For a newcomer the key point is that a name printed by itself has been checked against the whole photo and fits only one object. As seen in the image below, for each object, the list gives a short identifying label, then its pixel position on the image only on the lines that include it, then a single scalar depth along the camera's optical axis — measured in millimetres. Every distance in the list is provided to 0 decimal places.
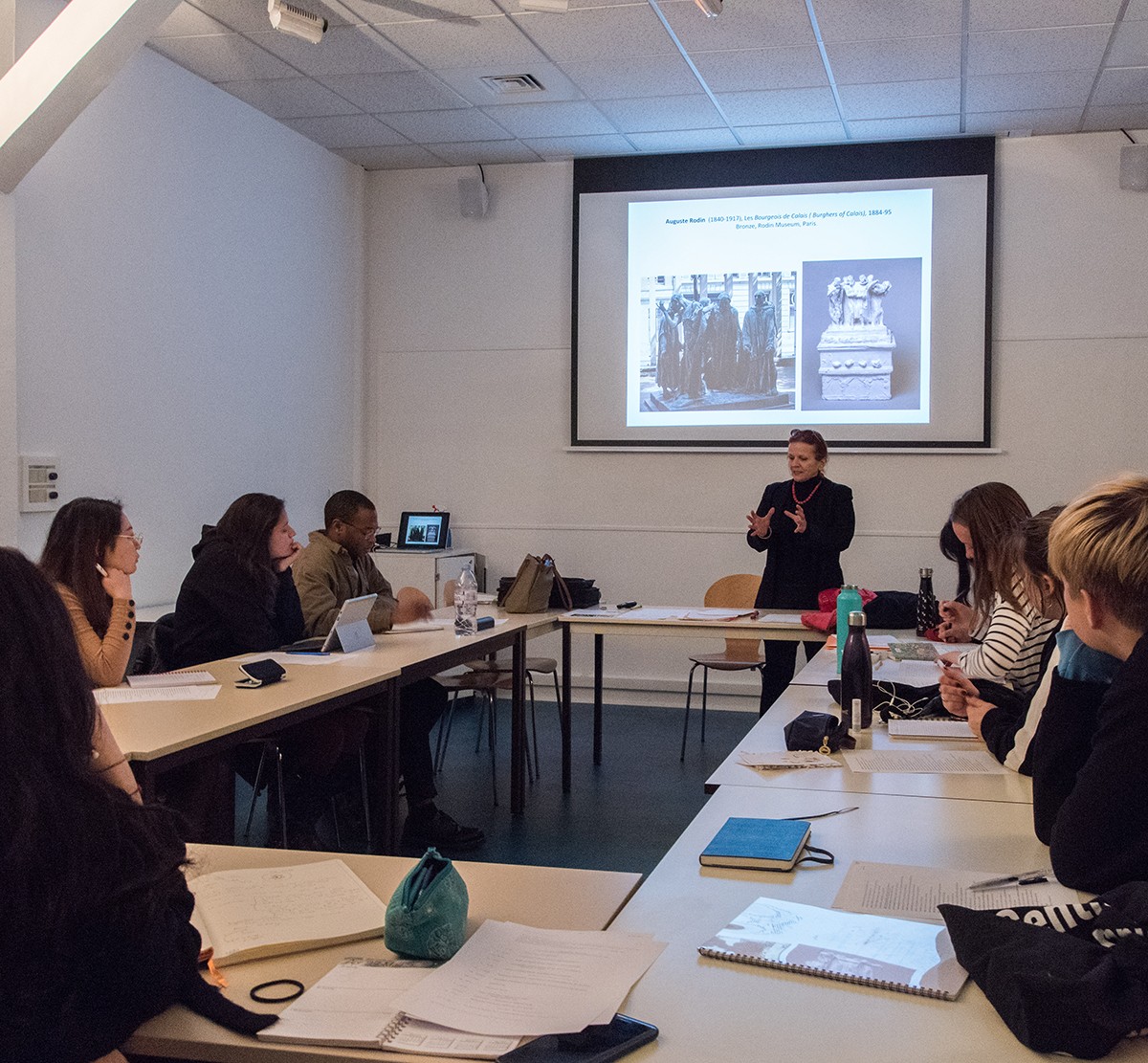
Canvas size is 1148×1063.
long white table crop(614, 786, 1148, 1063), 1177
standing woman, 5320
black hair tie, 1330
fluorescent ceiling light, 4051
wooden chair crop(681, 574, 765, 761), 5668
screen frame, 6523
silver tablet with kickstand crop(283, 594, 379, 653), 3852
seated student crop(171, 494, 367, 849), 3699
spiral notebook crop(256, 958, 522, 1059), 1198
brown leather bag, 5188
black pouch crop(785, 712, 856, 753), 2521
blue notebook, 1732
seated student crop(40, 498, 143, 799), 3119
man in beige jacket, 4215
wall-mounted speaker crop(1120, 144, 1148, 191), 6215
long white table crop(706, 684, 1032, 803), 2193
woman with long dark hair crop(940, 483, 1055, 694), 2957
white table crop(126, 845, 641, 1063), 1229
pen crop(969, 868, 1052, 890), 1652
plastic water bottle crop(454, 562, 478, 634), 4281
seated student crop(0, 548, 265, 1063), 1082
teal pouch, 1412
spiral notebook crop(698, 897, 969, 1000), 1325
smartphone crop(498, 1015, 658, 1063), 1158
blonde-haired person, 1546
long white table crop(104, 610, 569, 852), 2549
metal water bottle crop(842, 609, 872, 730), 2617
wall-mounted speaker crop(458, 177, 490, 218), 7137
